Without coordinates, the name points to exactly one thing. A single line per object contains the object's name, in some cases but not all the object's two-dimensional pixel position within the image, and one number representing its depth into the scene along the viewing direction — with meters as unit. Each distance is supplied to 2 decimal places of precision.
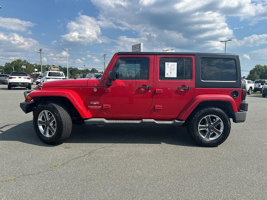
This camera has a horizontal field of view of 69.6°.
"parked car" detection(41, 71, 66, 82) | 17.34
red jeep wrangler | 4.01
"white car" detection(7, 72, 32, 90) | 18.28
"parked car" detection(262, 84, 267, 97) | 17.43
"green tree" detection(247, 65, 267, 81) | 99.76
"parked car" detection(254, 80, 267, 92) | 24.52
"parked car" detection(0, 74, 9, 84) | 31.66
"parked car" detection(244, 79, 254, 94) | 22.30
